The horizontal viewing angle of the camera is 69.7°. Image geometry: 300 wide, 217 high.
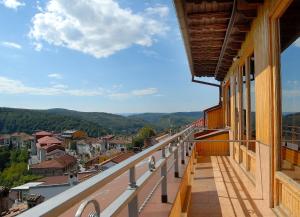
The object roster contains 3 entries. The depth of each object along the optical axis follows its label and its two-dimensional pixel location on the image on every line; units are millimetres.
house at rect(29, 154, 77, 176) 47128
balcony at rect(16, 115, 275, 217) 780
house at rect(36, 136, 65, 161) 64077
